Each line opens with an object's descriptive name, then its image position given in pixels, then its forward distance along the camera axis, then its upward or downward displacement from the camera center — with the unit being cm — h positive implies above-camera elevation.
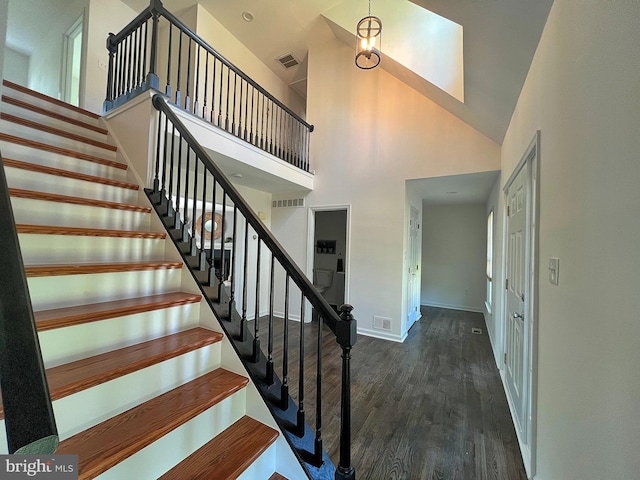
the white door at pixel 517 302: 183 -42
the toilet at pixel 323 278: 538 -69
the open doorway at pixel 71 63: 400 +272
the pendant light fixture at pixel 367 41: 253 +205
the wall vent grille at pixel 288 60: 486 +350
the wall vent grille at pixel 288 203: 453 +74
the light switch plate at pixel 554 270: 121 -9
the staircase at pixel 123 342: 99 -52
